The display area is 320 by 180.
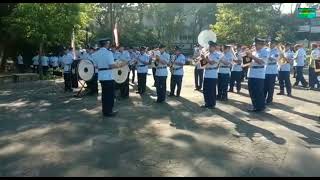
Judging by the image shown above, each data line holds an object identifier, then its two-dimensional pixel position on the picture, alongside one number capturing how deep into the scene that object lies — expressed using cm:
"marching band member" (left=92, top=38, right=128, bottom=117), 655
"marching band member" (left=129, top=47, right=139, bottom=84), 1040
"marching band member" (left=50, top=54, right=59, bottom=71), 1836
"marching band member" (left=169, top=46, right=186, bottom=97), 891
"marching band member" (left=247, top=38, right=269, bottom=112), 686
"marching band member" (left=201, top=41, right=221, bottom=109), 732
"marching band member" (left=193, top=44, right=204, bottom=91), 1019
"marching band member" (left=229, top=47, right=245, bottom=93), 967
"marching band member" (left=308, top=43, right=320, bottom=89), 1063
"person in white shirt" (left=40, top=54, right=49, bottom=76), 1691
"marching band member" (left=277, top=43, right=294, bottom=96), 930
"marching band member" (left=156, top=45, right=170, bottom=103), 815
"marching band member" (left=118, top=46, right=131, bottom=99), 887
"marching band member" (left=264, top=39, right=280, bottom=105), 773
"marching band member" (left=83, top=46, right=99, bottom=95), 951
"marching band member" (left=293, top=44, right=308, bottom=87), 1107
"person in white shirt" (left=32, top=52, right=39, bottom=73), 1805
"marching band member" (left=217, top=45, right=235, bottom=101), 832
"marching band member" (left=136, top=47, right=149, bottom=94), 966
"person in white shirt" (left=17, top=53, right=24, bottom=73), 1916
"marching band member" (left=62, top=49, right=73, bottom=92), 1002
